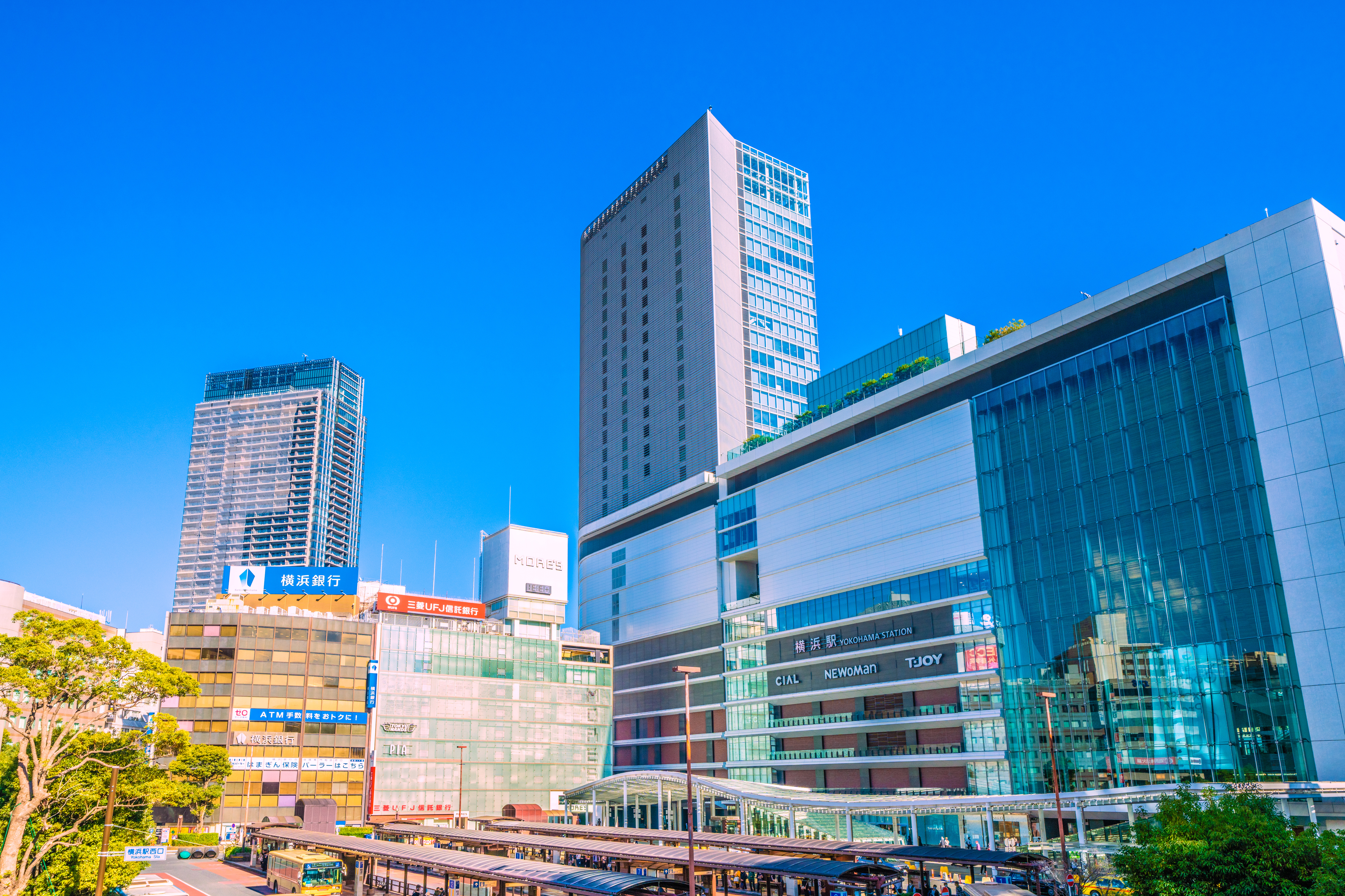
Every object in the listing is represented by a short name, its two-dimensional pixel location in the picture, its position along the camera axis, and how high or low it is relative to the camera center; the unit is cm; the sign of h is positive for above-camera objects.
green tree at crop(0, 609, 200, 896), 4566 +91
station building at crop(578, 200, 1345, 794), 5897 +1226
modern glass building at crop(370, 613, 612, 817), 10838 +154
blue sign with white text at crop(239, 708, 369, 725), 10381 +222
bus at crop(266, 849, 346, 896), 5534 -774
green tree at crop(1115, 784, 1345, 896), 3019 -443
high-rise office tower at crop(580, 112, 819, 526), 12556 +5548
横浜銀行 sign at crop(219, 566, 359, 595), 10938 +1750
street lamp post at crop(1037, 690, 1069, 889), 4852 -330
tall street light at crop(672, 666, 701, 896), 3350 -377
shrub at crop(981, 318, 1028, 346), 8069 +3196
